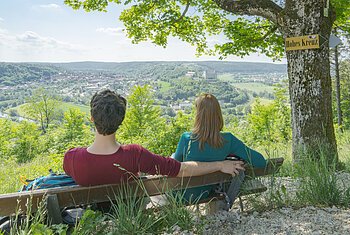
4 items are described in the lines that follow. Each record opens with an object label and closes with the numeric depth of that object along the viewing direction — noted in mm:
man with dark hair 2945
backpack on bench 3019
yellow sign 5547
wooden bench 2668
